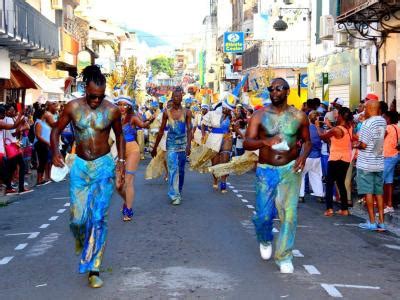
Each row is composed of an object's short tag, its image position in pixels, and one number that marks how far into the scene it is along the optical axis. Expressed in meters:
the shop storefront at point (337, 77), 26.36
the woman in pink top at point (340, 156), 13.17
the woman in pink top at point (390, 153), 12.87
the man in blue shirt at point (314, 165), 14.69
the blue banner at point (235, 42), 59.80
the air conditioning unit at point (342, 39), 25.85
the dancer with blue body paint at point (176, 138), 14.05
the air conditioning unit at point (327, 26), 26.81
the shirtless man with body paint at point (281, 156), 7.95
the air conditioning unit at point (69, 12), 49.31
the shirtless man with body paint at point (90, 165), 7.43
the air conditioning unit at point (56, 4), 44.59
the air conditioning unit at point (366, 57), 23.95
